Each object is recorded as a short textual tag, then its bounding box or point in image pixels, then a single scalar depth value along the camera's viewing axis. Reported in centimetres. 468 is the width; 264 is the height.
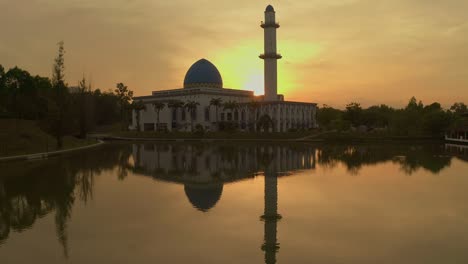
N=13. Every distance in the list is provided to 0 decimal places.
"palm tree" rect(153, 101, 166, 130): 9334
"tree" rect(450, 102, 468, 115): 11238
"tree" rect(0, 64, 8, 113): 5558
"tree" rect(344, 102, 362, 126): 9294
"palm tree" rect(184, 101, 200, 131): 9088
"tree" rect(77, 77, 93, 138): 6918
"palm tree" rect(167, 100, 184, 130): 9298
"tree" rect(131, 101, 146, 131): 9438
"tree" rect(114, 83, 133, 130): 10000
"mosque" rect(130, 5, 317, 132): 8694
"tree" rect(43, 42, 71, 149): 4888
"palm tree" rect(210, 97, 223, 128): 8919
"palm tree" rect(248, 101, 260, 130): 8806
